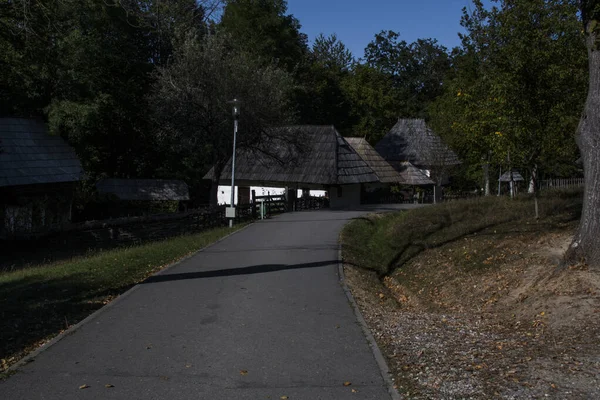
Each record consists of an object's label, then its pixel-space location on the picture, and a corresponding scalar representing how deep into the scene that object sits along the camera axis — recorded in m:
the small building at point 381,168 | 44.06
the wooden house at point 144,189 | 33.50
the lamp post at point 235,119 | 23.48
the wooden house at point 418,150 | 42.97
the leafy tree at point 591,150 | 10.79
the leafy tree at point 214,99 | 27.59
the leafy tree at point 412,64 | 77.62
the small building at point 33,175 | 25.03
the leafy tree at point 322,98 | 54.62
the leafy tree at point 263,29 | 48.09
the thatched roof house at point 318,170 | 36.81
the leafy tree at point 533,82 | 20.16
